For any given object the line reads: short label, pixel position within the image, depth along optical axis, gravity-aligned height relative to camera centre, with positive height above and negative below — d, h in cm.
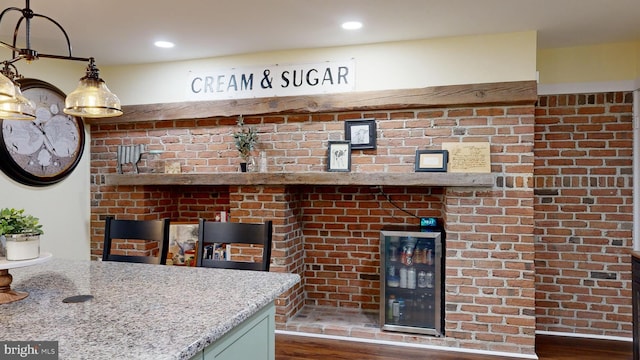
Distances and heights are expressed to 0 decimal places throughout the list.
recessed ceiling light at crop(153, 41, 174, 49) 320 +105
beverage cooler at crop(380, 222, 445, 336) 317 -76
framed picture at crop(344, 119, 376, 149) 328 +38
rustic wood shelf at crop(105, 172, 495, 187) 298 +2
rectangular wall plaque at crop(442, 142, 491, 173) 300 +19
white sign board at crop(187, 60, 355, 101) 331 +82
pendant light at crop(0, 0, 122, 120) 167 +33
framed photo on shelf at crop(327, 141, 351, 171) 330 +20
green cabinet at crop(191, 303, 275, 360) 128 -55
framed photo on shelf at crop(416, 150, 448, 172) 307 +17
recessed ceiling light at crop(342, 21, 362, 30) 278 +106
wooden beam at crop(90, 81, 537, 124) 297 +62
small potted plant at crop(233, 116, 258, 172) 345 +31
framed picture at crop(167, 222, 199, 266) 377 -57
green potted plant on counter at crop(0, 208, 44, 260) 155 -22
